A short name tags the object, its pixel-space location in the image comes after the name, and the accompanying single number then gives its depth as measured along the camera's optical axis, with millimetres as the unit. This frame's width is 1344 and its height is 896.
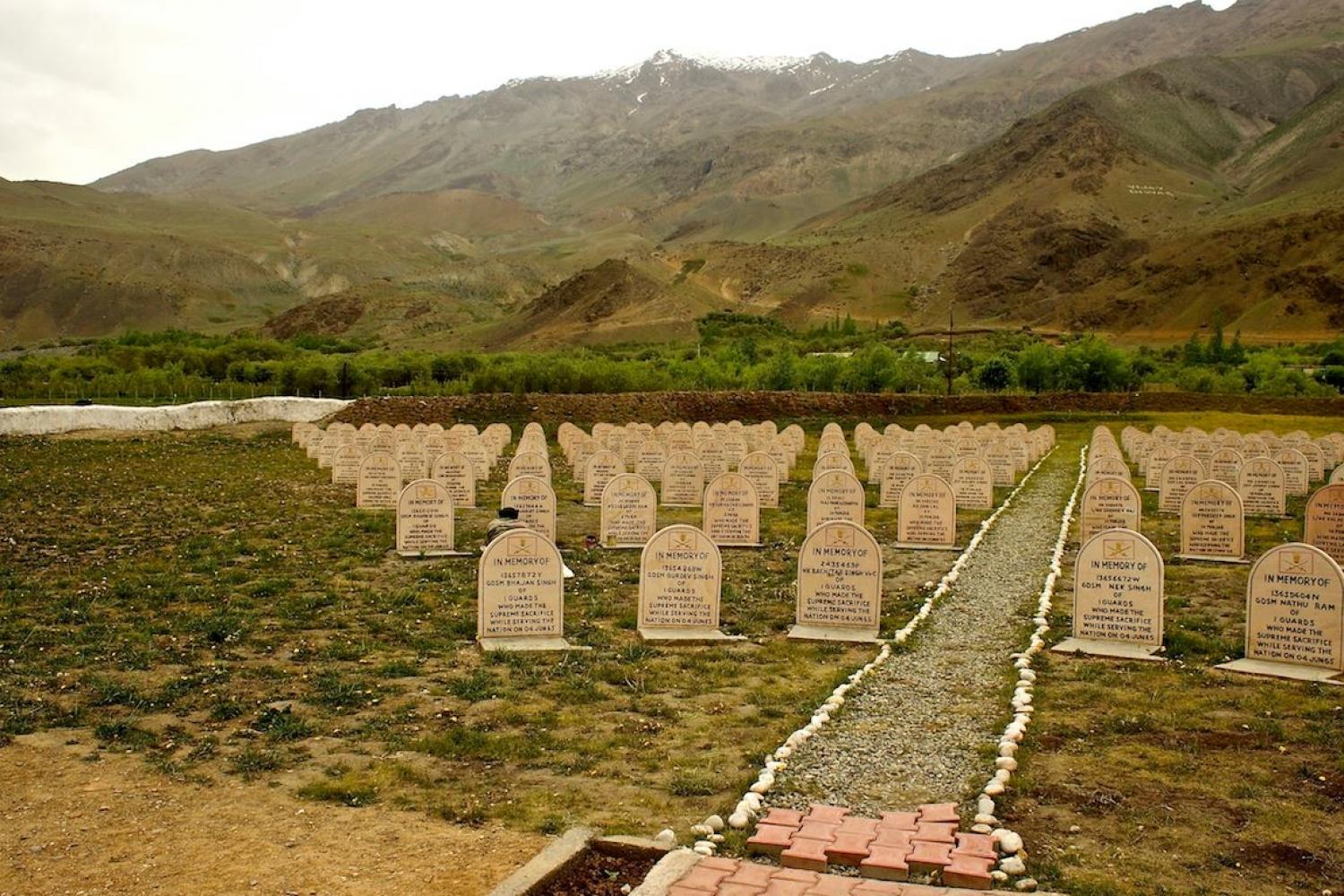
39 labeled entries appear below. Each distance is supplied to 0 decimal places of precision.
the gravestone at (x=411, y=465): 21438
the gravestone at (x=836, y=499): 15953
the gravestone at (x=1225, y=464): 21297
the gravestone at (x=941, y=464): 22734
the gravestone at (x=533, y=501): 15453
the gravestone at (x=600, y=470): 19578
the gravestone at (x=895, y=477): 20312
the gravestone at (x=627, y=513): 15867
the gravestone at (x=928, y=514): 16234
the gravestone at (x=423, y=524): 14828
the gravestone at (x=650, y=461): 22469
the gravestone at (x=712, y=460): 23192
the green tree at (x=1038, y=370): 57312
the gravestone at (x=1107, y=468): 18938
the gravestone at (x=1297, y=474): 22734
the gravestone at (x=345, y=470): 22516
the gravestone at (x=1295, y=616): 9430
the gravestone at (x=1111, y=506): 15906
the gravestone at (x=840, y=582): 11008
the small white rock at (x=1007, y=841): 5789
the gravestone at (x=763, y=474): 20031
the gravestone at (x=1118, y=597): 10359
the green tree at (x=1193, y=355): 70750
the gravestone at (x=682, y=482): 20234
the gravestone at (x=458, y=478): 19422
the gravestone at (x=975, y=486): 20484
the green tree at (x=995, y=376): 60594
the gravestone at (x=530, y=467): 19078
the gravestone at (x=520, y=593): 10336
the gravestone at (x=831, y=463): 20902
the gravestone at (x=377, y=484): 19078
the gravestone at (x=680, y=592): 10914
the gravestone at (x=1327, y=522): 14398
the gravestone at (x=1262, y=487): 19453
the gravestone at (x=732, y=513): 15906
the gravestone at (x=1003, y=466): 25156
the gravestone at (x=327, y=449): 25344
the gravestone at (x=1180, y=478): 20188
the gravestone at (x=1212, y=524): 15047
